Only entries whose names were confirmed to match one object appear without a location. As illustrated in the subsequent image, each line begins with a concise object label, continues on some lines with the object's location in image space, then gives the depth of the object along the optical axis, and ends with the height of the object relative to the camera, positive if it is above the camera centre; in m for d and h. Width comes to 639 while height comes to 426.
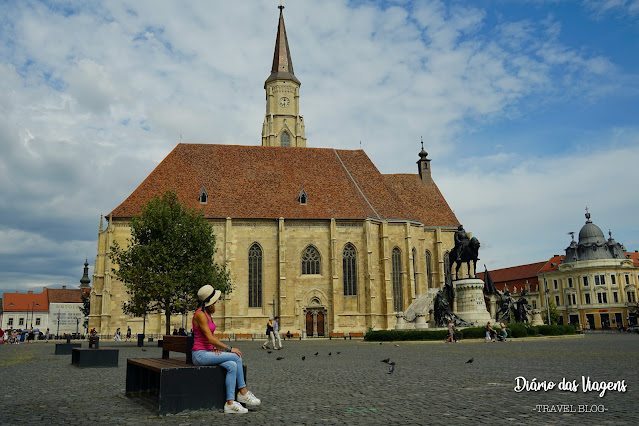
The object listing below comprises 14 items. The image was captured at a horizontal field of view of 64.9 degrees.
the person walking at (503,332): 26.38 -1.64
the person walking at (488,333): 26.11 -1.66
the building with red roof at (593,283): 65.88 +2.10
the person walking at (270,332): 24.11 -1.32
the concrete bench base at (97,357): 14.47 -1.35
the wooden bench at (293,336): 40.06 -2.45
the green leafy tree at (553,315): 65.09 -2.04
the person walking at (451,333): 26.33 -1.63
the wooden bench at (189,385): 6.57 -1.02
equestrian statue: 29.33 +3.03
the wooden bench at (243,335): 40.41 -2.27
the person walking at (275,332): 23.52 -1.21
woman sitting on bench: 6.82 -0.63
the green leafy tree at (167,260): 28.38 +2.79
